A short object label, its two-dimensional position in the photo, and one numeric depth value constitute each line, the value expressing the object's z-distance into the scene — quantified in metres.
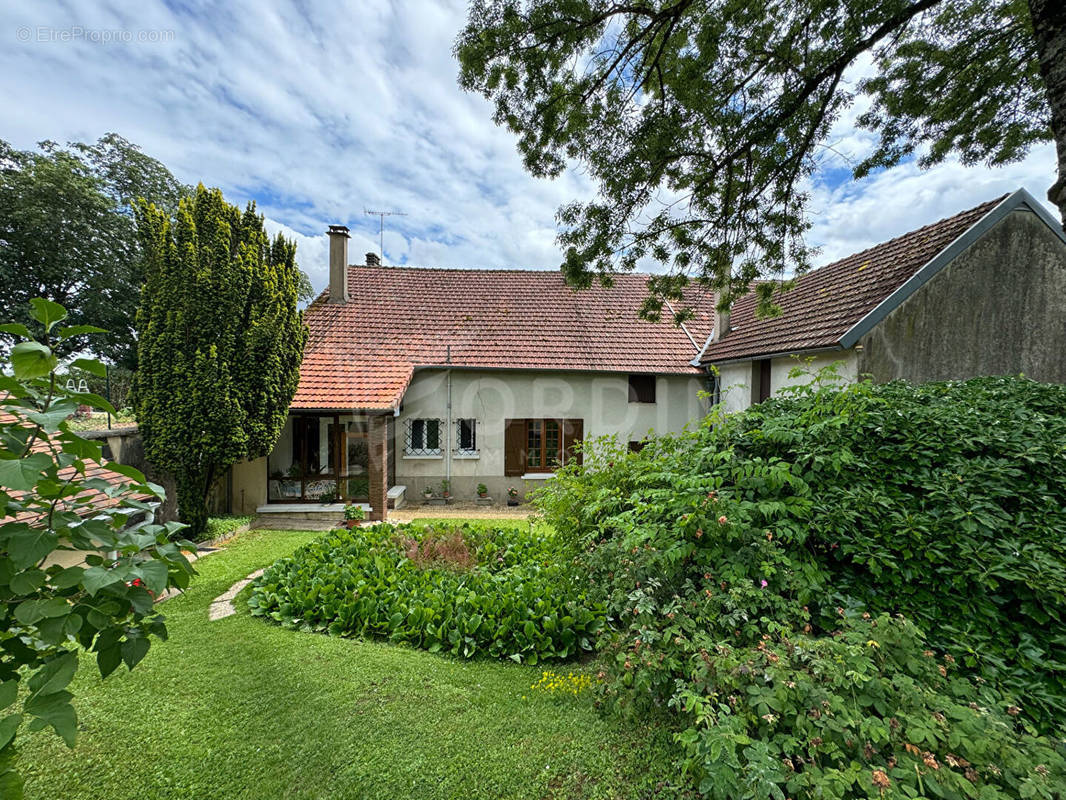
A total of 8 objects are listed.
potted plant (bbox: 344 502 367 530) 10.03
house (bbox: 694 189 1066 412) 8.18
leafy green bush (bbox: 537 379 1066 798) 1.90
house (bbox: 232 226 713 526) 11.47
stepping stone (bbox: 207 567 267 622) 5.76
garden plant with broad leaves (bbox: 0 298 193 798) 1.17
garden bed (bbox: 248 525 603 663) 4.83
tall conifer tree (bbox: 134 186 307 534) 8.50
